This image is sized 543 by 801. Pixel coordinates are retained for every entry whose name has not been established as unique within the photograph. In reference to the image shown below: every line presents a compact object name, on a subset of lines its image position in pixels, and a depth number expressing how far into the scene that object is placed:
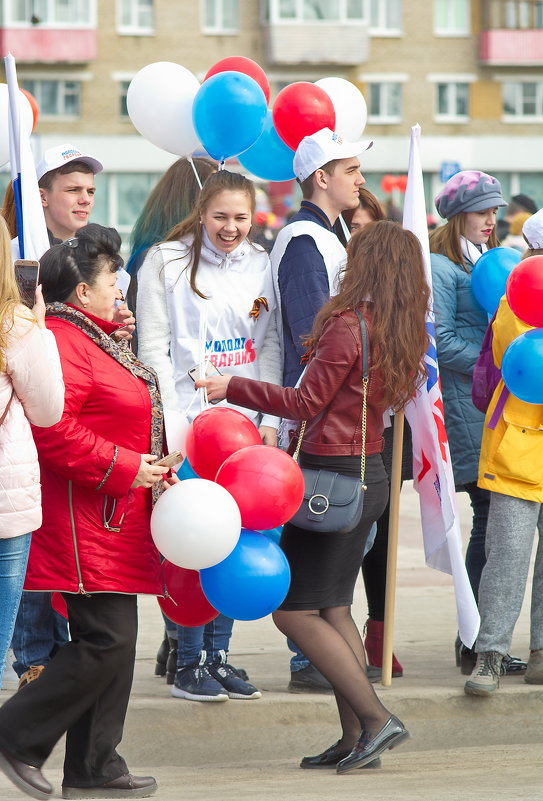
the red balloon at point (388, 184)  51.09
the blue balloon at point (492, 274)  11.75
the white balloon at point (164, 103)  11.98
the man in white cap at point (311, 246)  11.02
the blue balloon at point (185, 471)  10.34
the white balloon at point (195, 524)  8.89
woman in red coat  8.87
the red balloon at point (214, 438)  9.73
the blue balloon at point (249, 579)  9.28
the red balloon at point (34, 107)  13.02
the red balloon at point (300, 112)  11.85
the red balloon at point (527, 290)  10.57
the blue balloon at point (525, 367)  10.65
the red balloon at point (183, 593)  9.83
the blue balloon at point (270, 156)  12.70
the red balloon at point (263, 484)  9.25
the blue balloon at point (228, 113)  11.34
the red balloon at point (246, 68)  12.95
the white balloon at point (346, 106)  13.13
